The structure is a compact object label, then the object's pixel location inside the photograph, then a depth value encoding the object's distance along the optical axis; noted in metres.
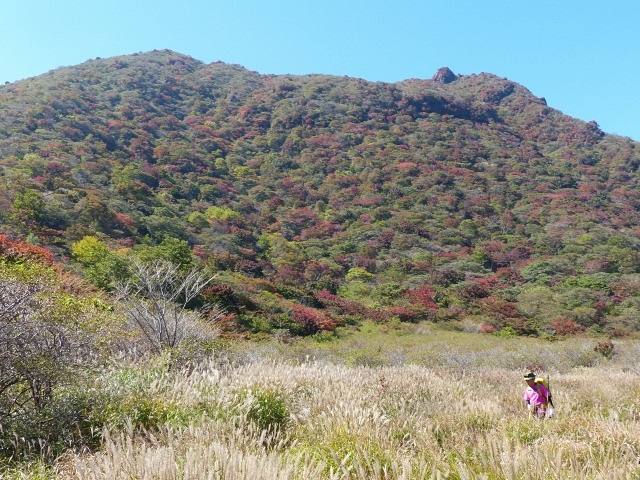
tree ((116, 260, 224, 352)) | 9.73
